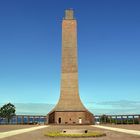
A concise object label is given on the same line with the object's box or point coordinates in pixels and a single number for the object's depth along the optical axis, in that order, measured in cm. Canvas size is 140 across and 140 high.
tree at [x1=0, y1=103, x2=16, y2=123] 5368
